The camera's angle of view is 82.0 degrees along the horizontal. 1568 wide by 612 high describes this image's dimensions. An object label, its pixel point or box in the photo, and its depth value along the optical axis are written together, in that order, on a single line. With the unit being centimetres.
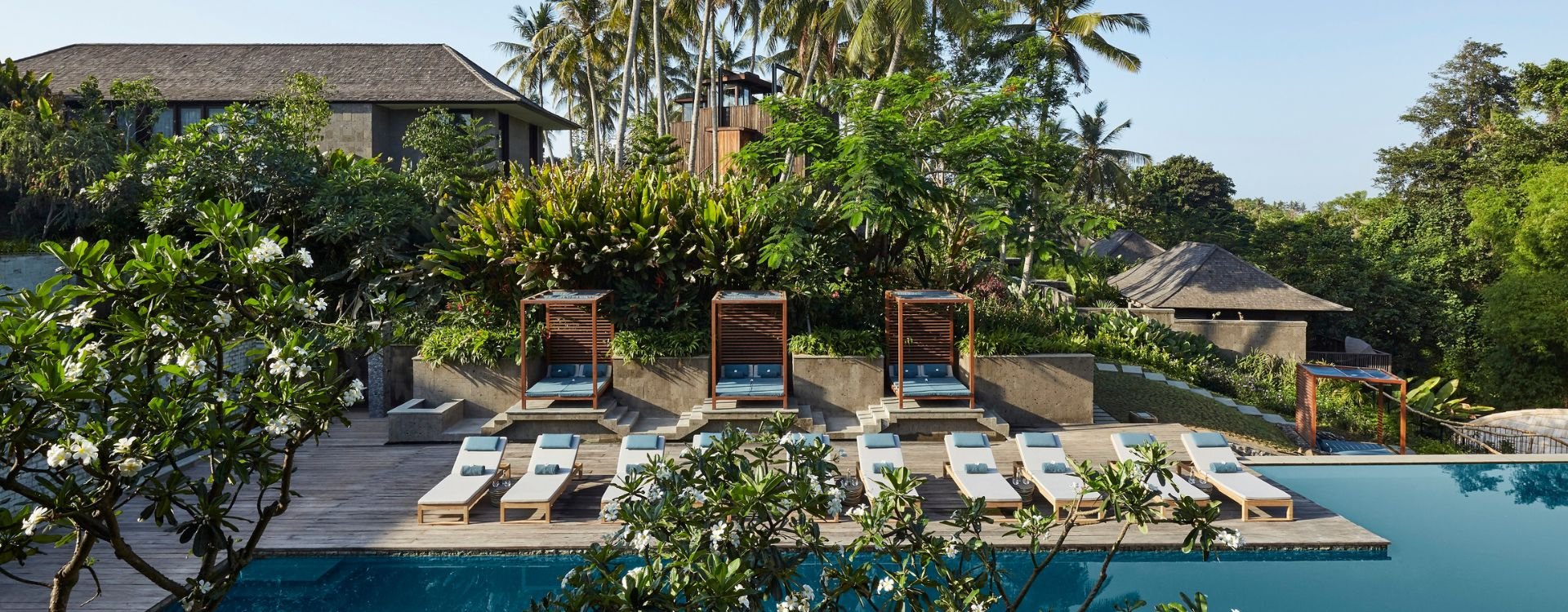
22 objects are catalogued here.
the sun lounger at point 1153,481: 947
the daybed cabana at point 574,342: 1438
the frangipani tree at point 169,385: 275
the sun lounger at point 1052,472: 939
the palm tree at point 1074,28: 2803
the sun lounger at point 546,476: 943
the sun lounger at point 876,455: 1003
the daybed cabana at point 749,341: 1418
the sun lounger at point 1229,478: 948
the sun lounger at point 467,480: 931
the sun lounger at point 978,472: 939
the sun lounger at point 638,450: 1013
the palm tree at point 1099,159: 3606
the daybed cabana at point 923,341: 1431
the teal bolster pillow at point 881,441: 1072
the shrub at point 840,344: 1404
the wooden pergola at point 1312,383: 1388
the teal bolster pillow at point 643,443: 1042
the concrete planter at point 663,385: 1393
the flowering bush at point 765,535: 332
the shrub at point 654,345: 1397
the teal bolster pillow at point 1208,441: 1088
